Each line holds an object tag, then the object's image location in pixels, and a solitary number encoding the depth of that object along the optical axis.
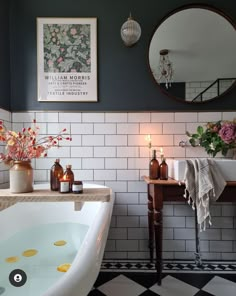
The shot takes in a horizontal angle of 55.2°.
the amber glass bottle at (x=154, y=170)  1.69
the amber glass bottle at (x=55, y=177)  1.28
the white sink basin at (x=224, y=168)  1.53
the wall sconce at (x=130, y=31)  1.82
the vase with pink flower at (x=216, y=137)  1.76
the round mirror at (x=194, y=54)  1.97
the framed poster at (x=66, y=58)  1.98
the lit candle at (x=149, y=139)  1.97
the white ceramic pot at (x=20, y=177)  1.19
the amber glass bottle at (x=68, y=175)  1.22
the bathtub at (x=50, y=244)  0.61
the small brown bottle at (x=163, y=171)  1.66
